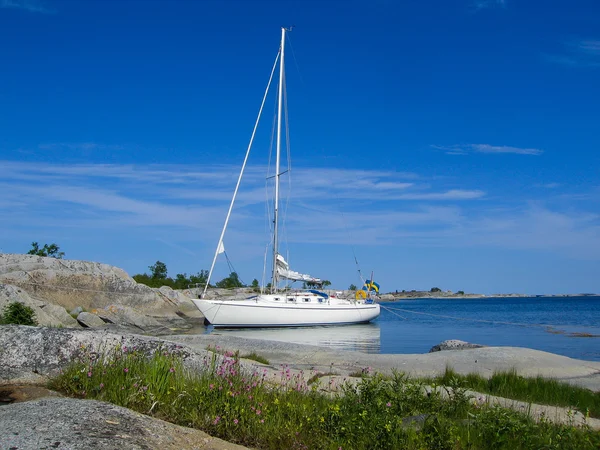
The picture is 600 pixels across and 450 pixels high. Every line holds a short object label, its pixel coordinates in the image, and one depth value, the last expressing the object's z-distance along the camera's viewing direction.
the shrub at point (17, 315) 14.83
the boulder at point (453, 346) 22.77
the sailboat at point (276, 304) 38.84
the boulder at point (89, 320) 27.91
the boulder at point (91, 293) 33.41
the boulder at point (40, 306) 20.60
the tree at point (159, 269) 90.12
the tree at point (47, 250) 63.05
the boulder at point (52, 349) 7.44
